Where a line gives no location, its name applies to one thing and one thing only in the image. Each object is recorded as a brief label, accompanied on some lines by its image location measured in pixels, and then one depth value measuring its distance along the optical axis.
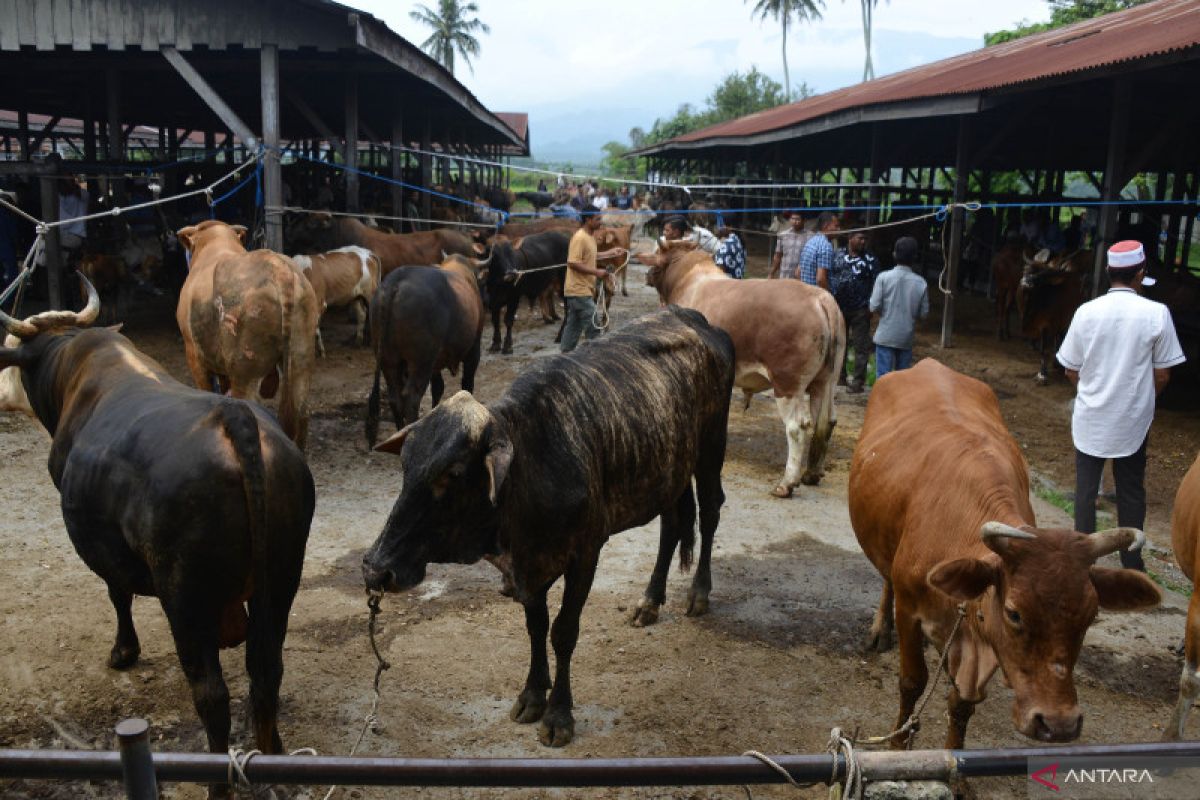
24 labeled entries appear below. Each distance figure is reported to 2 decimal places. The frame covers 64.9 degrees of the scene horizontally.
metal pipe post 1.82
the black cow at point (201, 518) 3.34
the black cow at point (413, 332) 8.21
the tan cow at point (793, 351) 7.80
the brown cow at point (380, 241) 14.08
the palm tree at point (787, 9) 67.88
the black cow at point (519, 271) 13.38
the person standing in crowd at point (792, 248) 12.11
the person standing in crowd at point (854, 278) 10.59
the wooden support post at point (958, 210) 12.81
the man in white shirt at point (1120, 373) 5.52
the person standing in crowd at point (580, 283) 11.52
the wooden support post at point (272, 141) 9.69
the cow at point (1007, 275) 14.55
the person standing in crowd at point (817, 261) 10.32
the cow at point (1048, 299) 12.01
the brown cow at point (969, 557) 2.90
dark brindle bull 3.49
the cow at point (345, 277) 12.28
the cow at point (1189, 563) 4.02
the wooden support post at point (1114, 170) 10.28
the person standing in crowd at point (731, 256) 12.30
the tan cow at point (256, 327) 7.12
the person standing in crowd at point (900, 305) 8.83
